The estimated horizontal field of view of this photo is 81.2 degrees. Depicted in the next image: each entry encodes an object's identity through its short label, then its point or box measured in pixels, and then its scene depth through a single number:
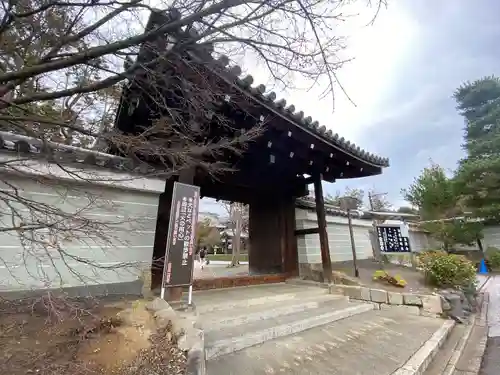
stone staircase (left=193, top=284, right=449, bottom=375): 3.13
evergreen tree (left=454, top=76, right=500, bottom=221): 15.05
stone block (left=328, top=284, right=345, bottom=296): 6.61
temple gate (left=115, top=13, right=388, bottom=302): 2.98
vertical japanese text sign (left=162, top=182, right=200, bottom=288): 3.99
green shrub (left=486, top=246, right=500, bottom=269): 14.07
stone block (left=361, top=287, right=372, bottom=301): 6.34
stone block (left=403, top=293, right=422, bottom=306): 6.06
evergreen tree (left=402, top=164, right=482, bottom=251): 14.88
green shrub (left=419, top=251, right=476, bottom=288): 6.86
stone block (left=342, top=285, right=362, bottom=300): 6.43
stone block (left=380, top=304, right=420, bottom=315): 6.02
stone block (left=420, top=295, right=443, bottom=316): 5.88
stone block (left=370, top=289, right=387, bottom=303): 6.29
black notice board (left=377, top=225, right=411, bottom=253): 8.78
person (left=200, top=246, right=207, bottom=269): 22.65
